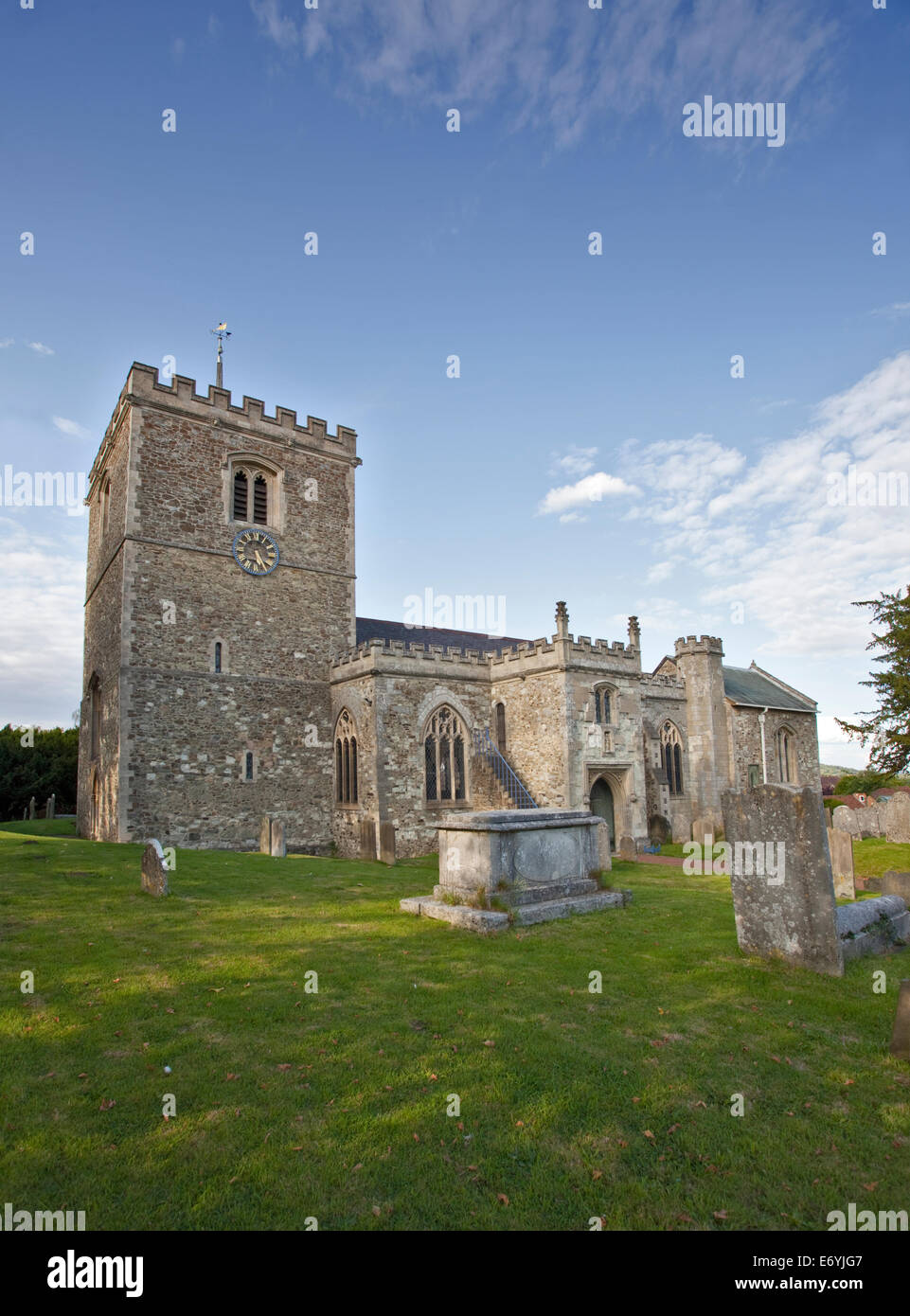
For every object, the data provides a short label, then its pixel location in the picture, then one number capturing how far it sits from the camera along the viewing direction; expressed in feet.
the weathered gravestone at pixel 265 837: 59.21
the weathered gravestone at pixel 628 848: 66.23
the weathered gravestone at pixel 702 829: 85.20
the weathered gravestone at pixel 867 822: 69.41
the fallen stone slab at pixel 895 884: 31.48
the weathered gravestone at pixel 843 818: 59.77
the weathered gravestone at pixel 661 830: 87.86
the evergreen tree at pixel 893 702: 78.18
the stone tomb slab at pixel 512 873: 30.68
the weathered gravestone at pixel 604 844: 48.21
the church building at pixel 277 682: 63.98
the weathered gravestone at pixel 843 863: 40.09
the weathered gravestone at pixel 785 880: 23.70
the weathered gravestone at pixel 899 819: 59.82
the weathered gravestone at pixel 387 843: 60.75
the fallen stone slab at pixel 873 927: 25.02
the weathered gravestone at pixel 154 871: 34.47
